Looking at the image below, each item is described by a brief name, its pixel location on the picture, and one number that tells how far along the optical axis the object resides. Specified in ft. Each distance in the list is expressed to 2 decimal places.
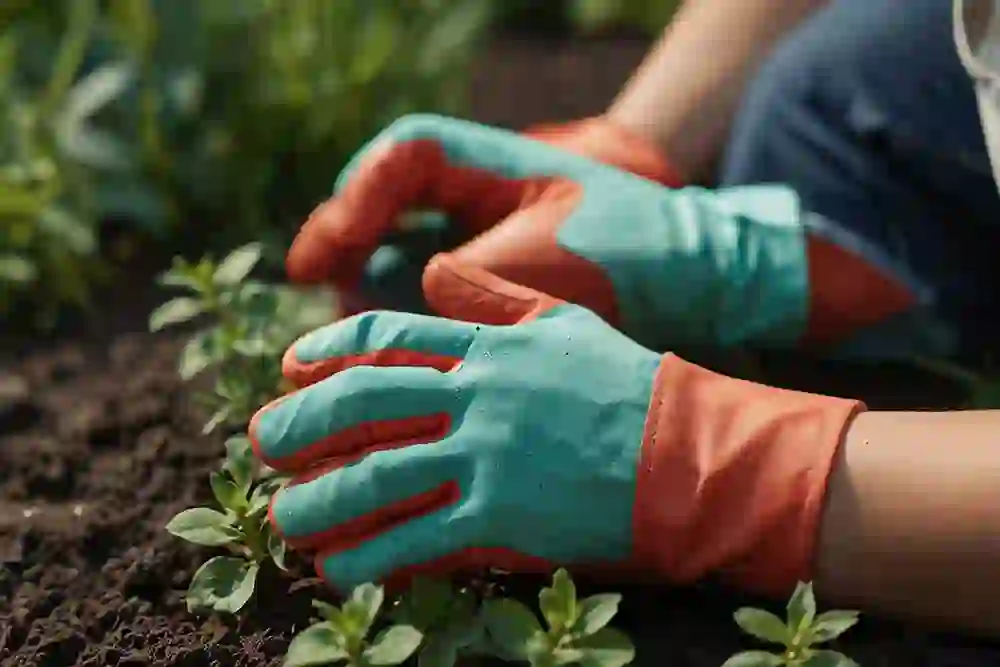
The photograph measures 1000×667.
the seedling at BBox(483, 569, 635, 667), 3.27
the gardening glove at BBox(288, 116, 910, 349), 3.75
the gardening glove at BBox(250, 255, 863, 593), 3.33
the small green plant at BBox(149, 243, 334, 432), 3.73
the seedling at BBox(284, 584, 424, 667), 3.27
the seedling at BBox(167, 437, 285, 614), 3.44
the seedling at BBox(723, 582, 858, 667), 3.26
